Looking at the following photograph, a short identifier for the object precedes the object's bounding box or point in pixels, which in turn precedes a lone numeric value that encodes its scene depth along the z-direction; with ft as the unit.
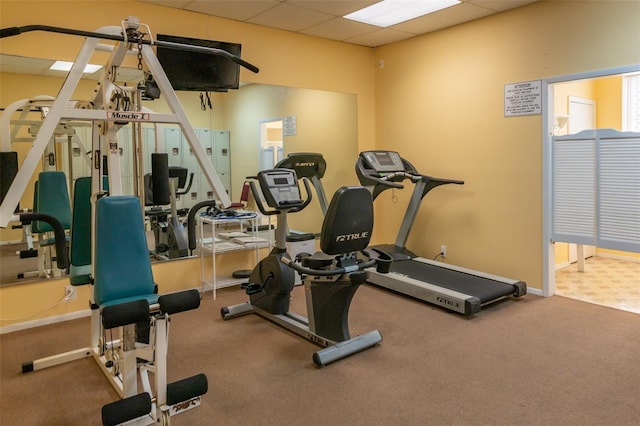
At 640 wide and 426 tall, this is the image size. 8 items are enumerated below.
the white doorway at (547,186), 14.11
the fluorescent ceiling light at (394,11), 14.47
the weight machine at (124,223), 6.49
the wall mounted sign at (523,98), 14.30
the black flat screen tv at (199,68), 14.06
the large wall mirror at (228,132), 12.35
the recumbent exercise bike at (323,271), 9.87
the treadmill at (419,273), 13.19
